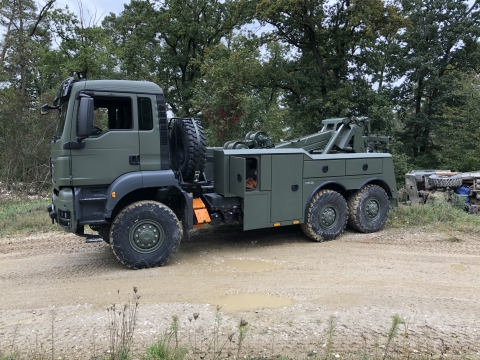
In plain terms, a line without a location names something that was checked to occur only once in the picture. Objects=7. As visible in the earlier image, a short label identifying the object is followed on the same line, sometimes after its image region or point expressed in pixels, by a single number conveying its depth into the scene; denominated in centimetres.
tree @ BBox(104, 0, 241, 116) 2706
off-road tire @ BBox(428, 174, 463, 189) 1247
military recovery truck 636
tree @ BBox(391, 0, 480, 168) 2333
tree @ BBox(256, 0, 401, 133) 1986
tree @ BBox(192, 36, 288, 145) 1614
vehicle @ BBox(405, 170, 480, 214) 1232
